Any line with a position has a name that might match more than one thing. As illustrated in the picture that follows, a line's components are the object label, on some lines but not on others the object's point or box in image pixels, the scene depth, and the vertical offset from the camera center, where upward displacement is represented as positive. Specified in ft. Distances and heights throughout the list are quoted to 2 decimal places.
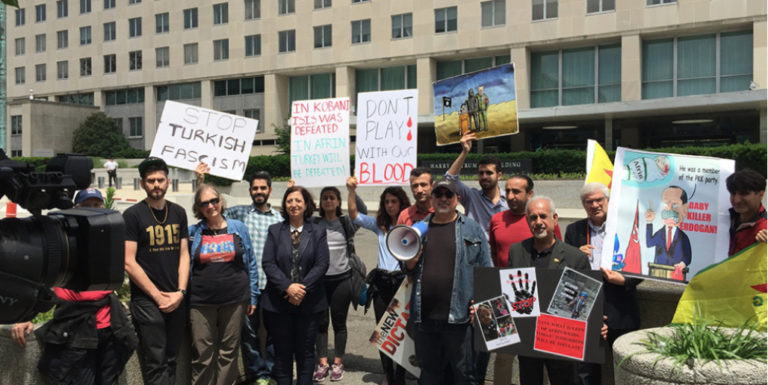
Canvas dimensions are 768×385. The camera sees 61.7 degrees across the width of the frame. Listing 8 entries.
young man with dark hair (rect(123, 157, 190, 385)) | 16.01 -2.17
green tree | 181.88 +13.74
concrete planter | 10.48 -3.17
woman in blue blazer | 17.52 -2.93
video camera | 7.16 -0.63
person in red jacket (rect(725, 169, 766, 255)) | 13.65 -0.53
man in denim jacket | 15.40 -2.48
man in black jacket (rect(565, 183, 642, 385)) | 14.80 -2.22
